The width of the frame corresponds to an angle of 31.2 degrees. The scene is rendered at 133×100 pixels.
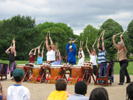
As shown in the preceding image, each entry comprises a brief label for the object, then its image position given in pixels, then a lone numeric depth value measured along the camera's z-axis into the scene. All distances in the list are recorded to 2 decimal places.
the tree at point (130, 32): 56.56
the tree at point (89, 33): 74.16
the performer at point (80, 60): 13.89
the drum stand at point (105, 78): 10.35
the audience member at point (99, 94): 3.12
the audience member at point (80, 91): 3.94
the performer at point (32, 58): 14.29
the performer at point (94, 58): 12.26
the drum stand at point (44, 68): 11.66
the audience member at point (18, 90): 4.21
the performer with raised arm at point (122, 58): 10.50
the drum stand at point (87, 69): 10.75
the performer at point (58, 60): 14.59
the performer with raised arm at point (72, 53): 11.44
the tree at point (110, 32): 49.38
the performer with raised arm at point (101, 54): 11.16
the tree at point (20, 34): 54.53
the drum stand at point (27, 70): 12.52
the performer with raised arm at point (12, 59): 13.14
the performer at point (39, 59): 15.01
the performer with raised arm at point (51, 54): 12.55
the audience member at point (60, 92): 4.54
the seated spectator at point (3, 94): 3.98
